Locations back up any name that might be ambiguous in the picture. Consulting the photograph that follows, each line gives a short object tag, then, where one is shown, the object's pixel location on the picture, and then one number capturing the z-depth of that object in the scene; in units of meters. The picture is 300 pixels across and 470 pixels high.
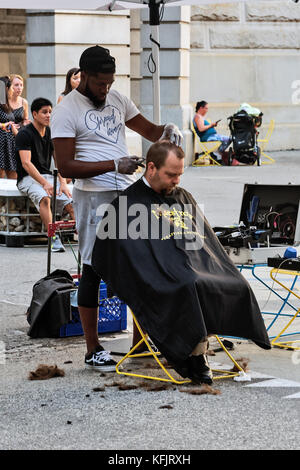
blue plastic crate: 11.06
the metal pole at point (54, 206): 12.17
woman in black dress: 21.16
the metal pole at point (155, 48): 11.98
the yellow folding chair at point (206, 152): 31.06
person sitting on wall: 16.39
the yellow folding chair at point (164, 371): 9.25
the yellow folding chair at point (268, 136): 35.60
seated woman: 30.81
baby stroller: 29.76
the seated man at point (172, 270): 8.92
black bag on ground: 10.75
